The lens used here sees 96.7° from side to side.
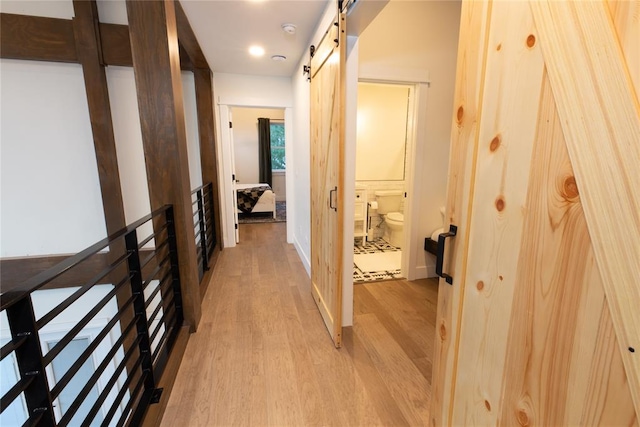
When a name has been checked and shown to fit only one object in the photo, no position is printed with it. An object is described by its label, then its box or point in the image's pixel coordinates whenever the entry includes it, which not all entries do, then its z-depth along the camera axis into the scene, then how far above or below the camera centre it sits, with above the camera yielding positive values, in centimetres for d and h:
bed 604 -87
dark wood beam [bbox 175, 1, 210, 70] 223 +109
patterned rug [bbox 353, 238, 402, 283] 318 -132
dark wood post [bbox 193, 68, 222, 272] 358 +40
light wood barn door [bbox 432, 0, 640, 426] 47 -11
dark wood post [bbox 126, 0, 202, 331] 174 +32
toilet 429 -78
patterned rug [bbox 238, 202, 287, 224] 587 -126
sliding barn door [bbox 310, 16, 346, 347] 179 -7
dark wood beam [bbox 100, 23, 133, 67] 217 +87
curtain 785 +31
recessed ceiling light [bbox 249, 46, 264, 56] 300 +114
